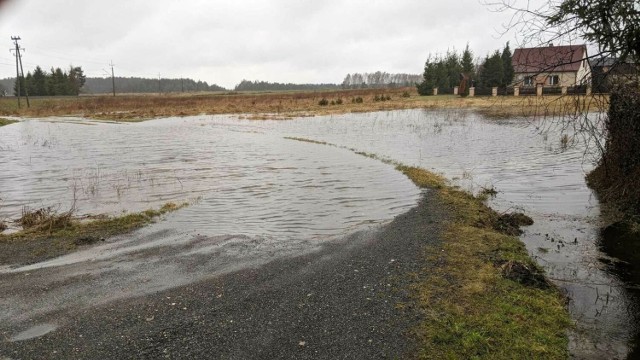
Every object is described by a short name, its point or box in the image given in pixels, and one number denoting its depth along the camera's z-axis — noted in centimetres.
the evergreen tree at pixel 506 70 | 5862
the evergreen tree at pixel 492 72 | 5800
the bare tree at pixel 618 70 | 595
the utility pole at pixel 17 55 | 6731
